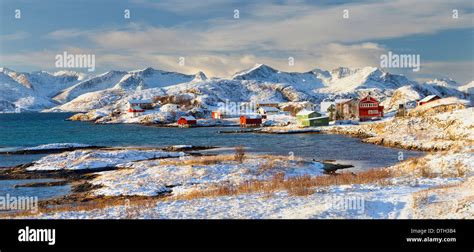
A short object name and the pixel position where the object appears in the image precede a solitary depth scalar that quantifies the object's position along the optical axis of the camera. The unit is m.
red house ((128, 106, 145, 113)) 193.12
